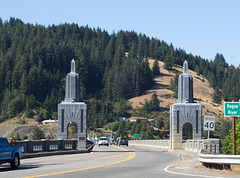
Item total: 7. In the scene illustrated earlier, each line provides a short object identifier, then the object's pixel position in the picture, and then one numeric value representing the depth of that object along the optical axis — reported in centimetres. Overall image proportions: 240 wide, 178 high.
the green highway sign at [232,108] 2488
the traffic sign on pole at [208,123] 3095
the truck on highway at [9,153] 2096
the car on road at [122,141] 8188
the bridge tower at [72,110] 6647
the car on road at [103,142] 7800
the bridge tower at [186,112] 6625
